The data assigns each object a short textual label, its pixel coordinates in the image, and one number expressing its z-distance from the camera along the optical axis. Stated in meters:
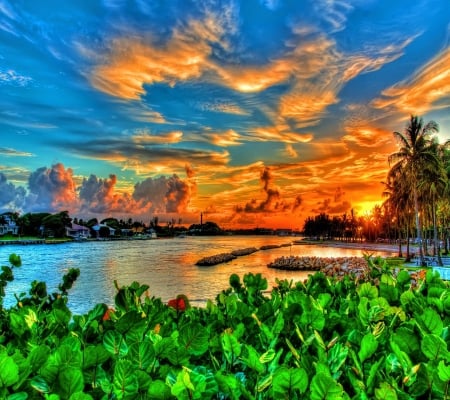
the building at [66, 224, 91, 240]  145.25
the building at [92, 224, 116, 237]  164.62
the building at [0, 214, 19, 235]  131.38
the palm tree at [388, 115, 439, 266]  31.23
